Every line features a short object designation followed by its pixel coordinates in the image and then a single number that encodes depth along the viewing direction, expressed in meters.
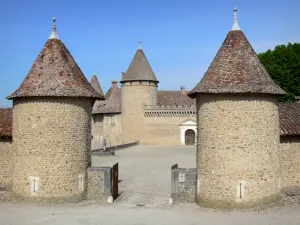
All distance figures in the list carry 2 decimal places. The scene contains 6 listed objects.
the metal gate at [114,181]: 17.38
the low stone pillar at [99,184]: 17.02
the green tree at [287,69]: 39.88
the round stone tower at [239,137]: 15.02
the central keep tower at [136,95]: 47.34
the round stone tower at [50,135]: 16.14
